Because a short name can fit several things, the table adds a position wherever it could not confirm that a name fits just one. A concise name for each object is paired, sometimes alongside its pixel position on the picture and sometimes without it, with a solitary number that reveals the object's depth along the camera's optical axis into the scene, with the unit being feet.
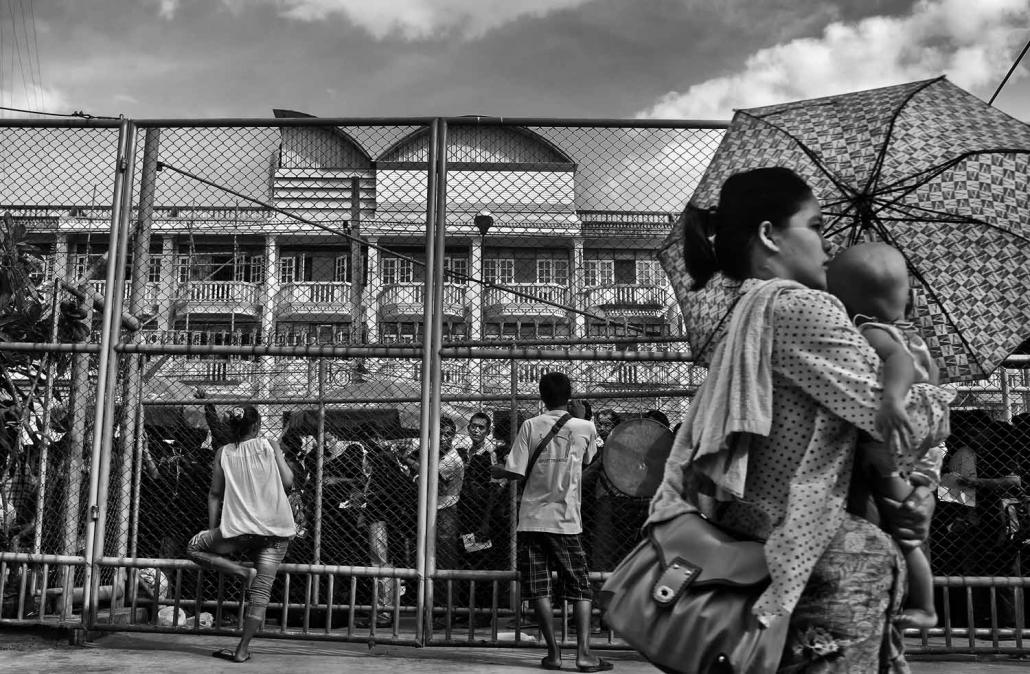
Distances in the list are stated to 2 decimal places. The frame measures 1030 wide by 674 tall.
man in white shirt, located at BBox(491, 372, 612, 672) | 19.24
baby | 6.57
